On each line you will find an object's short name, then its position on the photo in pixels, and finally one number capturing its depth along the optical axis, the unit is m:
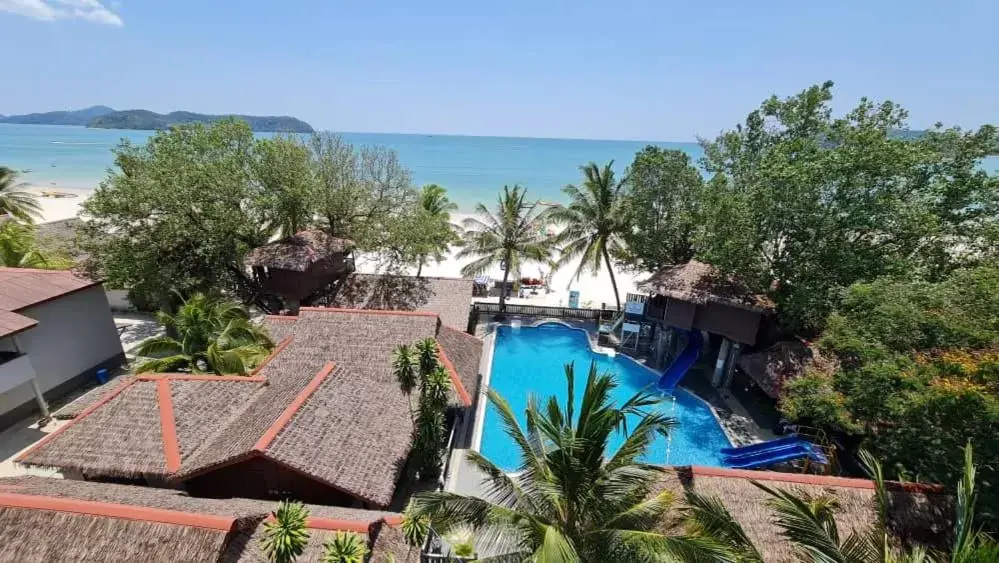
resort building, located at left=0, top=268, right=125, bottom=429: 14.46
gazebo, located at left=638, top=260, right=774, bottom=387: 17.97
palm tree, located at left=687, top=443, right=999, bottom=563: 5.62
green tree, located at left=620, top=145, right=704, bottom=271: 20.72
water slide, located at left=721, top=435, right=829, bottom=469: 13.66
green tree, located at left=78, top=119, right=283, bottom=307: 17.80
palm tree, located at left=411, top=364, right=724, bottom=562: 7.17
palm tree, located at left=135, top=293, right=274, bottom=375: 13.93
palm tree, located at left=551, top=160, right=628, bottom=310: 23.48
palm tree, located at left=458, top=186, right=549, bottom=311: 24.12
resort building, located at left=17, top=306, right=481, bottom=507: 10.05
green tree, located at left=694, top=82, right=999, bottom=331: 15.26
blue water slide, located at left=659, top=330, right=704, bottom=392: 19.47
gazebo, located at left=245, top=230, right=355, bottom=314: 20.60
